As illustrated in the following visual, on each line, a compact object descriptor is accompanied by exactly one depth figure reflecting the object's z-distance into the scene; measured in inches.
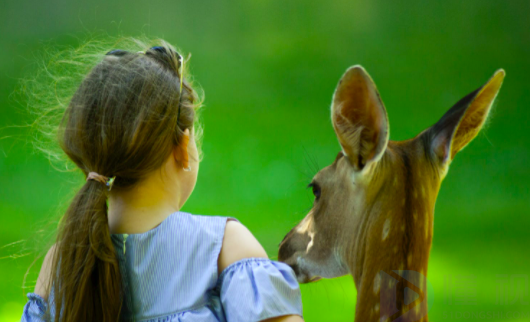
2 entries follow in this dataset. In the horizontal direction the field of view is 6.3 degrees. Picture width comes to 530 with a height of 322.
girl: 226.4
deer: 226.1
